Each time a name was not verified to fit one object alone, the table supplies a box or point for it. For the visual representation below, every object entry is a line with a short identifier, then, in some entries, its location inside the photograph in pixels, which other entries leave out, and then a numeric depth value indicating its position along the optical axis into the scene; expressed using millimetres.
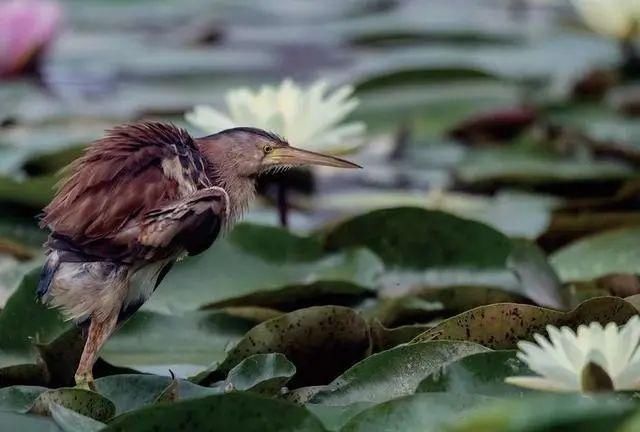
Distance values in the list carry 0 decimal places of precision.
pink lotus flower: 9000
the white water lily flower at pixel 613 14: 8695
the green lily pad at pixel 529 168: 7547
